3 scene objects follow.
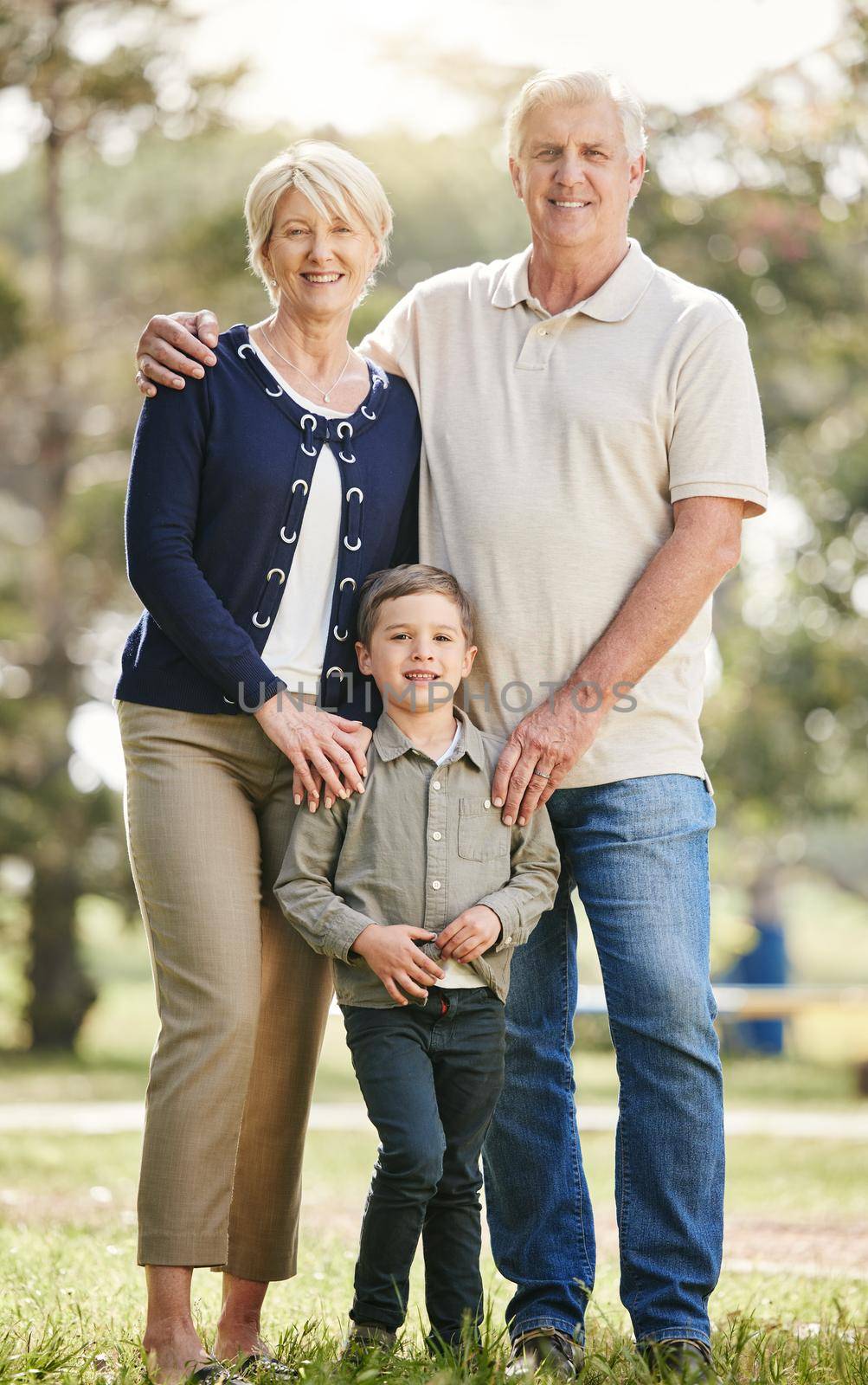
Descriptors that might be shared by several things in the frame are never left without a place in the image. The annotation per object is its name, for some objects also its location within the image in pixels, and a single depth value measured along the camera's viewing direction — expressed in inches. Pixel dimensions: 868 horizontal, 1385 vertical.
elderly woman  212.8
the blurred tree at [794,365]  835.4
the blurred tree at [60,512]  855.1
